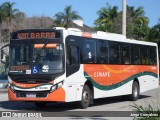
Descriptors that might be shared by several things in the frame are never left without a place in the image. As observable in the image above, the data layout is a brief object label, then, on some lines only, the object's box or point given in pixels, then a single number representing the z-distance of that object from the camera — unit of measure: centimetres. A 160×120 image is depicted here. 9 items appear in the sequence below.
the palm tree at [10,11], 6619
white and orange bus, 1562
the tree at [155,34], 4991
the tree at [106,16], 6324
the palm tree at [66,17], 6228
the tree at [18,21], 6794
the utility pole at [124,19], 2659
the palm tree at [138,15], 7040
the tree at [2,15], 6488
